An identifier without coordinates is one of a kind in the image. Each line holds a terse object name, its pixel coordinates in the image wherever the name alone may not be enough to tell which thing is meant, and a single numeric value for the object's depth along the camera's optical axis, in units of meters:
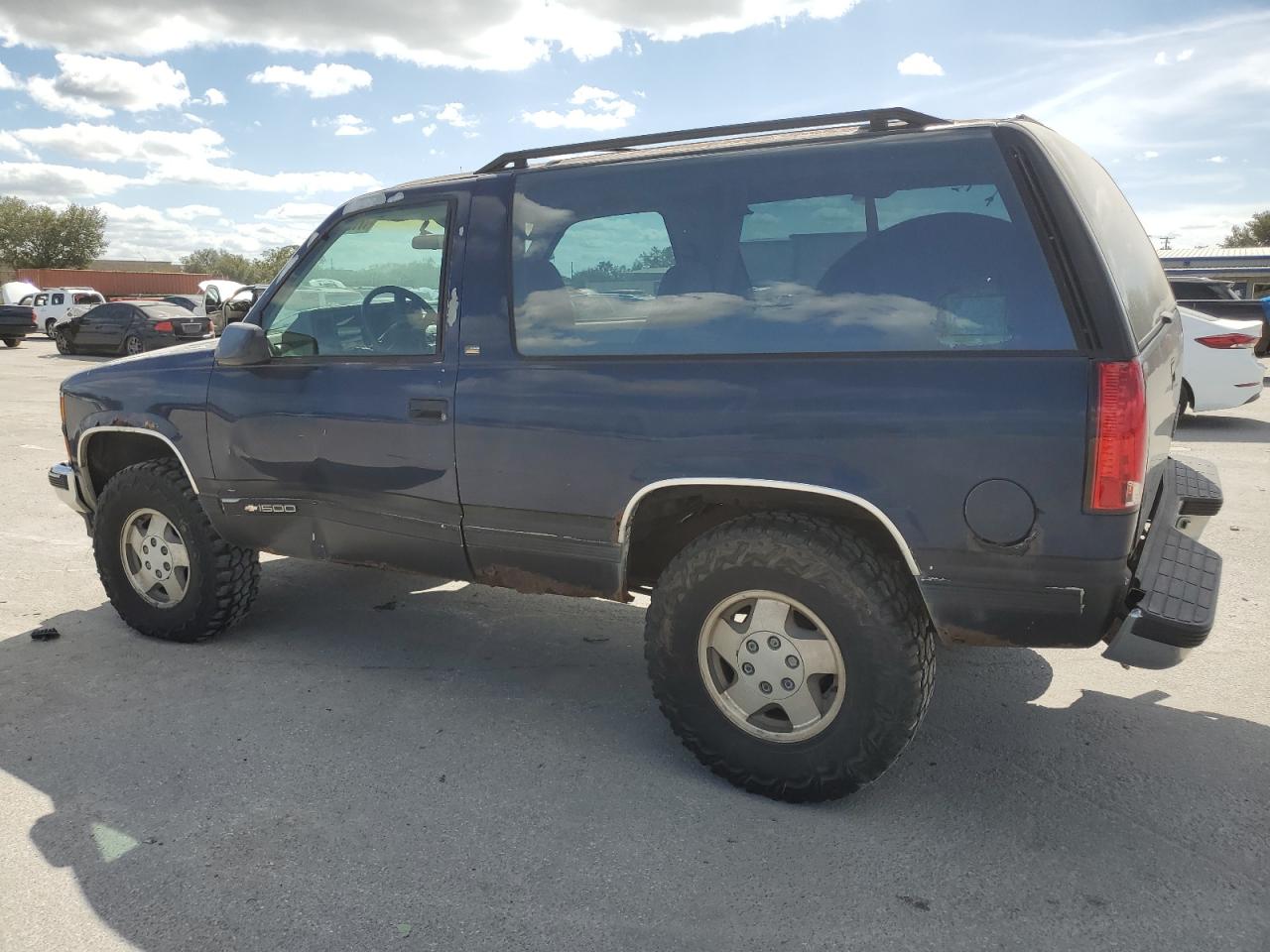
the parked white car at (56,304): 30.61
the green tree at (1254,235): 67.12
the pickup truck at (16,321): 26.58
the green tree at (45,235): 67.88
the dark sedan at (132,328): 23.59
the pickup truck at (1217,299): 15.78
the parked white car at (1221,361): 10.95
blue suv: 2.86
